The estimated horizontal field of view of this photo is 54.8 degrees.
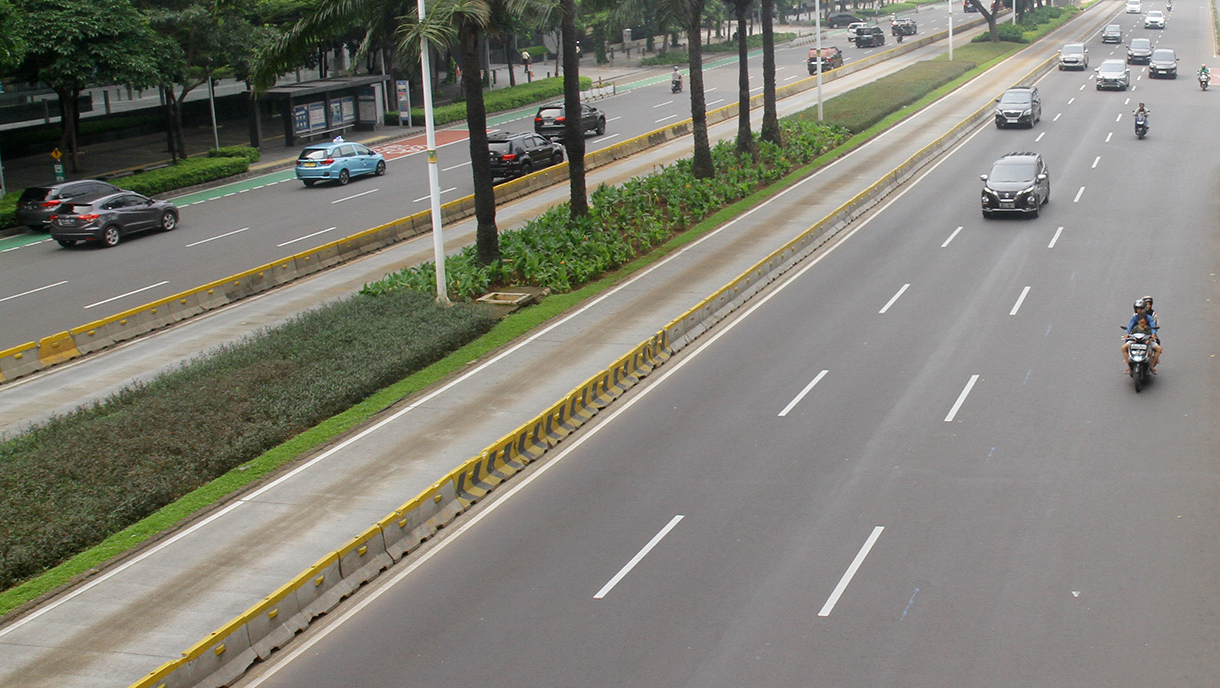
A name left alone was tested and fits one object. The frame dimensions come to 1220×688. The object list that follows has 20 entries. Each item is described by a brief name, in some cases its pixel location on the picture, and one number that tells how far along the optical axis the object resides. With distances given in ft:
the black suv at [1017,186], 114.62
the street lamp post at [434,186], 86.84
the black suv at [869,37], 304.30
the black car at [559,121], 179.01
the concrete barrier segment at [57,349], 83.92
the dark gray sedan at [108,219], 120.37
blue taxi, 151.23
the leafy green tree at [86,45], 137.69
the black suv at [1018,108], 168.04
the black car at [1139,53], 245.24
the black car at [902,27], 322.14
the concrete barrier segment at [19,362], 81.53
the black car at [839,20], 383.24
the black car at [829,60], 252.38
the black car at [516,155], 144.97
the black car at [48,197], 127.13
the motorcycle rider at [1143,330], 69.41
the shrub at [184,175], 146.72
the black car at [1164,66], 218.38
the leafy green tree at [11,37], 122.42
